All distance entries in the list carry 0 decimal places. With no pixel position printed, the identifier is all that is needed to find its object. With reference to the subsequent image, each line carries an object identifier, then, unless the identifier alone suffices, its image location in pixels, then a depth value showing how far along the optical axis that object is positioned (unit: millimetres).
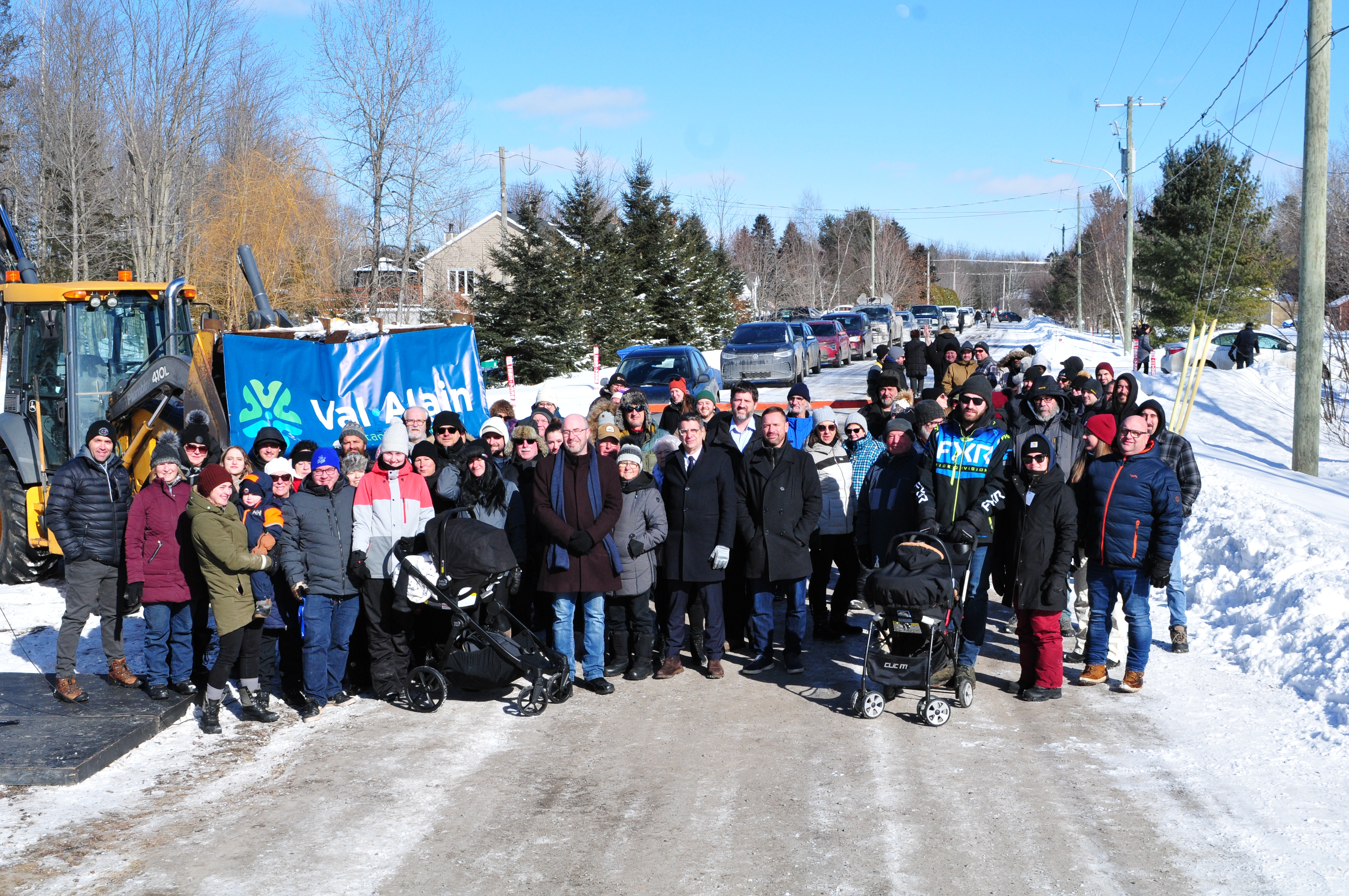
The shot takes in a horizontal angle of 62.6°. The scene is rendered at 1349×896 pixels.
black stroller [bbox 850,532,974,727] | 7156
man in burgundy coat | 7852
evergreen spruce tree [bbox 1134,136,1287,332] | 36594
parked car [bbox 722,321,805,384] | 28109
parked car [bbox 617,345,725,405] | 20781
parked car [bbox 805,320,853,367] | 35656
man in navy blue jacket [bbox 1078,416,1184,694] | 7555
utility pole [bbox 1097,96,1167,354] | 35031
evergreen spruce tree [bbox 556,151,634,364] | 36156
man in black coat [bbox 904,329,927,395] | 22406
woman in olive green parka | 7191
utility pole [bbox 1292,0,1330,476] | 14352
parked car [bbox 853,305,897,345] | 43750
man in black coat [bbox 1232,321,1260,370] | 30562
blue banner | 11516
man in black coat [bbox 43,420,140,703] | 7832
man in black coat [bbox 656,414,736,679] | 8297
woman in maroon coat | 7500
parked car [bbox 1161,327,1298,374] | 30938
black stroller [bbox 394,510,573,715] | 7410
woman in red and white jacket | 7602
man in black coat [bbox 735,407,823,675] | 8359
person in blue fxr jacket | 7625
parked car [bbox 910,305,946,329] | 58375
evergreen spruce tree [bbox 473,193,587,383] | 30672
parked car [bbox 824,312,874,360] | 39188
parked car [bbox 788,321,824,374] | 32062
